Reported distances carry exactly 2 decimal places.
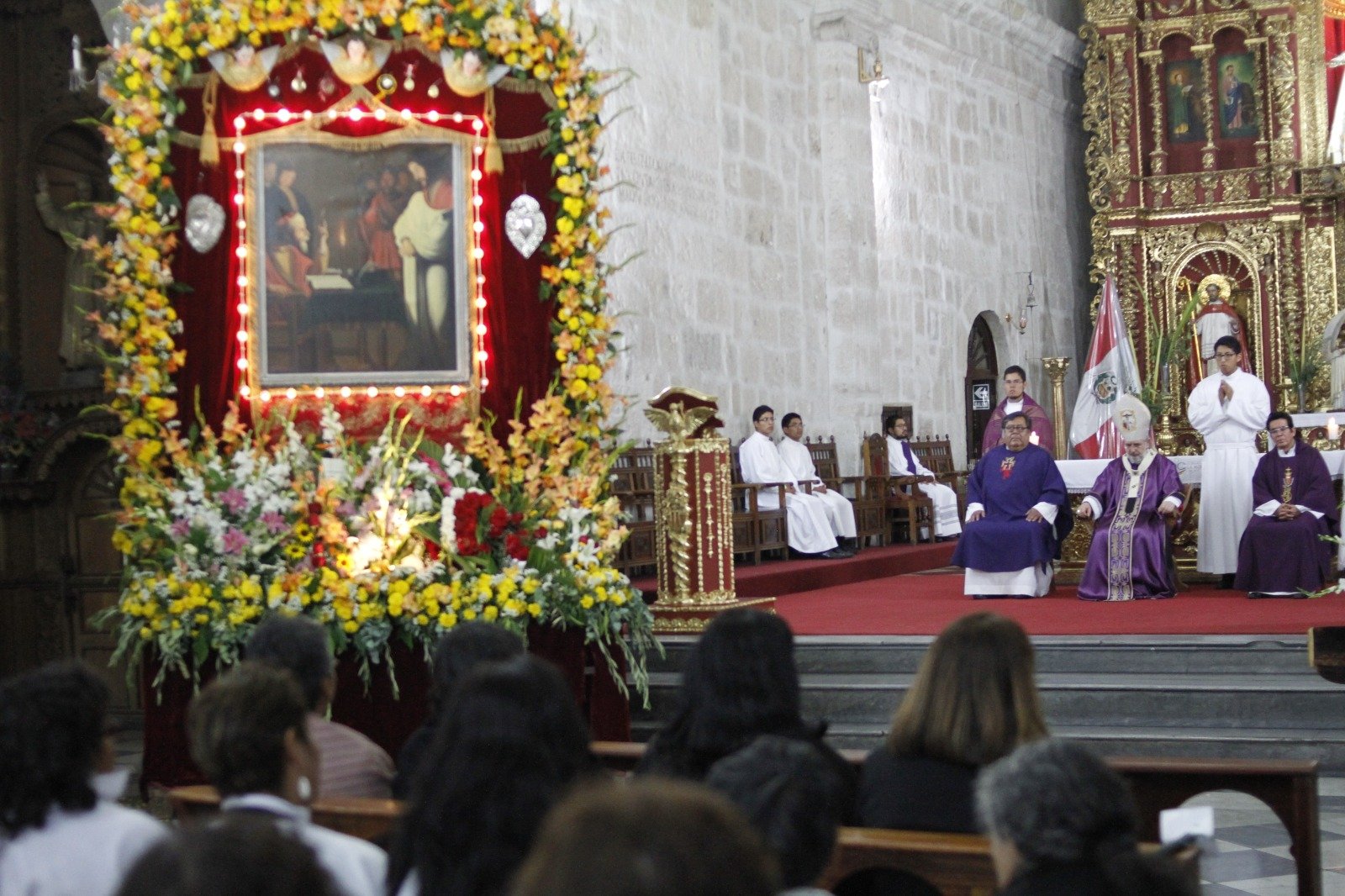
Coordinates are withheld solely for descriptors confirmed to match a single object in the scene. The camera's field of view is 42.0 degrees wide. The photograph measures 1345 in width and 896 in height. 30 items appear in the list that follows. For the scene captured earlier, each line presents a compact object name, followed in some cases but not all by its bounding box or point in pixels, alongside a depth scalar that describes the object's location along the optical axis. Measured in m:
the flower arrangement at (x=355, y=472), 6.84
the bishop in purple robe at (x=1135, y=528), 10.35
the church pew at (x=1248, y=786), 4.48
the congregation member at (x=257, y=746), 2.80
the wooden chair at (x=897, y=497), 14.77
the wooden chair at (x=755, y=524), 12.38
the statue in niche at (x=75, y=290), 10.44
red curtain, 7.45
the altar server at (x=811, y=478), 13.48
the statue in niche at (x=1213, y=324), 19.05
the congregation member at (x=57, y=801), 2.68
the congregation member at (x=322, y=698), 4.03
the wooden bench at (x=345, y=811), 3.74
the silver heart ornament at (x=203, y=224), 7.42
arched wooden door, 18.34
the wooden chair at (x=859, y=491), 14.33
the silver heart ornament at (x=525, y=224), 7.61
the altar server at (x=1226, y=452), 11.02
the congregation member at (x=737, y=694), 3.51
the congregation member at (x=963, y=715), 3.42
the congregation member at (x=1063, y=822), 2.53
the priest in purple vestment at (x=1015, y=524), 10.57
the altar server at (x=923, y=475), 15.34
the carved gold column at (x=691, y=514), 8.87
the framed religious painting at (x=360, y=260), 7.51
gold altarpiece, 18.88
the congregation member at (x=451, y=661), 3.78
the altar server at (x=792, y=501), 13.11
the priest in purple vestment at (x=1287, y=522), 10.13
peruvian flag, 15.15
